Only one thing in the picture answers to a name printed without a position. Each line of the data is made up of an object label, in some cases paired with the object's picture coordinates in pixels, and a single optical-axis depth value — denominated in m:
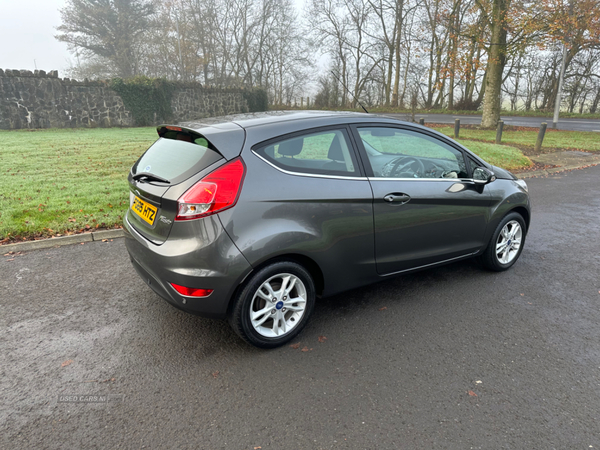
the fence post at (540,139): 13.80
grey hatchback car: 2.66
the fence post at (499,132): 14.58
